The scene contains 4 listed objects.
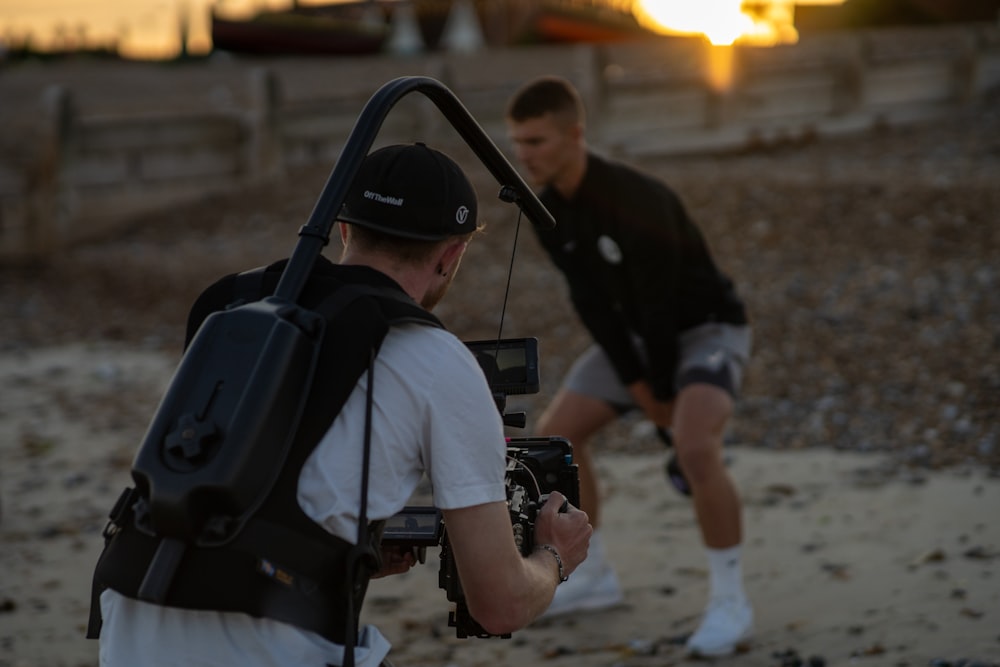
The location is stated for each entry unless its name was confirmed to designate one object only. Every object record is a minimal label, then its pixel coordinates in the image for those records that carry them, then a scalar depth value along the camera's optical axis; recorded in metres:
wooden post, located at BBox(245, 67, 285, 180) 16.88
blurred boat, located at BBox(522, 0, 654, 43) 38.69
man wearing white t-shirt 2.36
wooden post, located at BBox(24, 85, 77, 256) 15.65
